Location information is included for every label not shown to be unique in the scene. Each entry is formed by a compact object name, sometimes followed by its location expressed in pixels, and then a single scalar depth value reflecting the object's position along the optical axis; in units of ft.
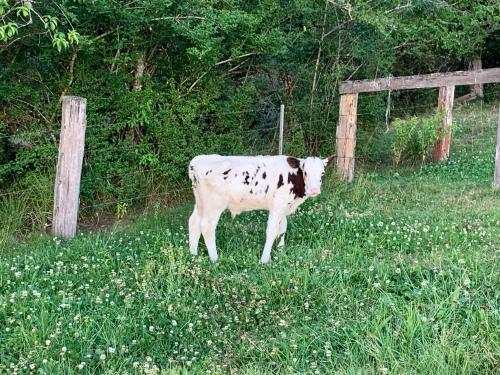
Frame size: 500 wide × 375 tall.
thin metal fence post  31.42
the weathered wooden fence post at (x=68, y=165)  22.35
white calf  20.30
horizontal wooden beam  32.06
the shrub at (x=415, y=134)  32.94
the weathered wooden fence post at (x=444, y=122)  35.45
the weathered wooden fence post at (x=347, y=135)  33.86
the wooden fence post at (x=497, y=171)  28.68
